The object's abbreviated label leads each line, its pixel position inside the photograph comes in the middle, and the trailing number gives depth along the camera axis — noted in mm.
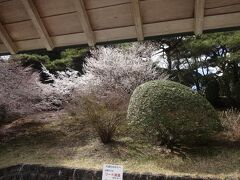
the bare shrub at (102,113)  4442
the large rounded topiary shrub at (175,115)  3876
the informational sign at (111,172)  2790
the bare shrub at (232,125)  4151
